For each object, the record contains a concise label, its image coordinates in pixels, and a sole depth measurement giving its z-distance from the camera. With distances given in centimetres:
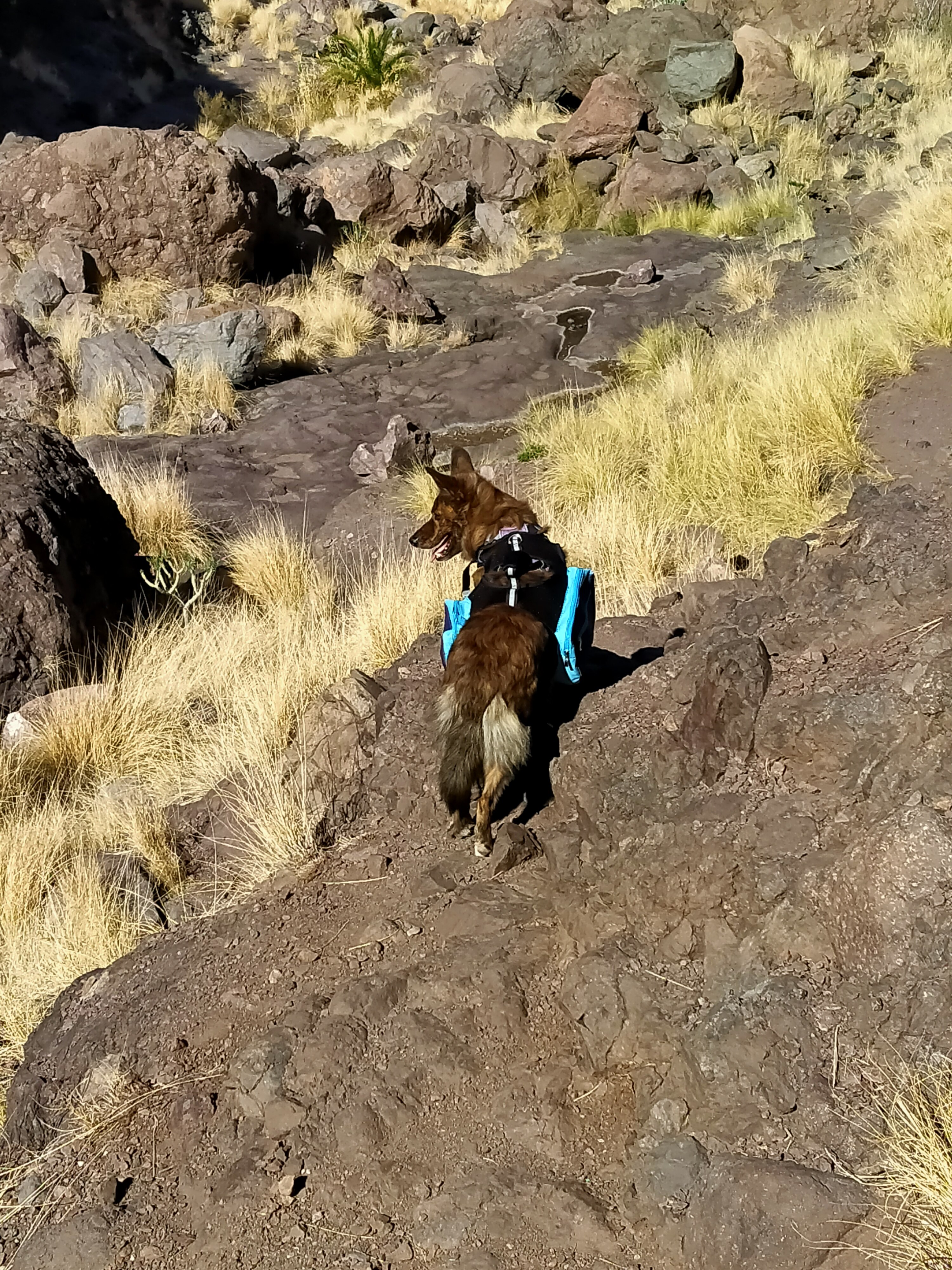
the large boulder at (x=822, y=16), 1823
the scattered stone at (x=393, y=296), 1216
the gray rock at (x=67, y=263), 1226
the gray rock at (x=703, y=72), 1705
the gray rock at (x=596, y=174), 1580
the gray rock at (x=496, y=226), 1484
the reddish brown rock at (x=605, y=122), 1620
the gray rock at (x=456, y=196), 1532
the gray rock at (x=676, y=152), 1564
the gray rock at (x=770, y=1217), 180
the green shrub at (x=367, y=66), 2161
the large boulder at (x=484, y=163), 1605
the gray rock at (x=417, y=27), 2462
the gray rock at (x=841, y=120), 1602
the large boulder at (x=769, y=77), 1670
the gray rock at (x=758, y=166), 1526
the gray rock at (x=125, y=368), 1001
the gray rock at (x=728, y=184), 1484
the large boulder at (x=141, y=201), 1239
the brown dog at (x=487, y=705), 303
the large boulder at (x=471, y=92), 1930
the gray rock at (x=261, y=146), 1598
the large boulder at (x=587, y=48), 1819
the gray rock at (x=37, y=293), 1195
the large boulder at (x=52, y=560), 522
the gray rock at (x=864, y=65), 1744
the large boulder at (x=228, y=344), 1050
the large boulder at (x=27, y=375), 966
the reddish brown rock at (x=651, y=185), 1493
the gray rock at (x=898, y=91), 1656
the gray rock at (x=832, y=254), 1109
